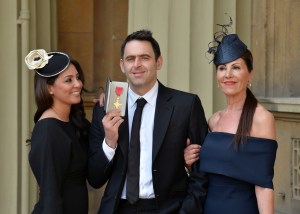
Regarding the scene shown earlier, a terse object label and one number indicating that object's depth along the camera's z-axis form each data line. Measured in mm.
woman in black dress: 3885
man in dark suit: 3902
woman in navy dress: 3678
